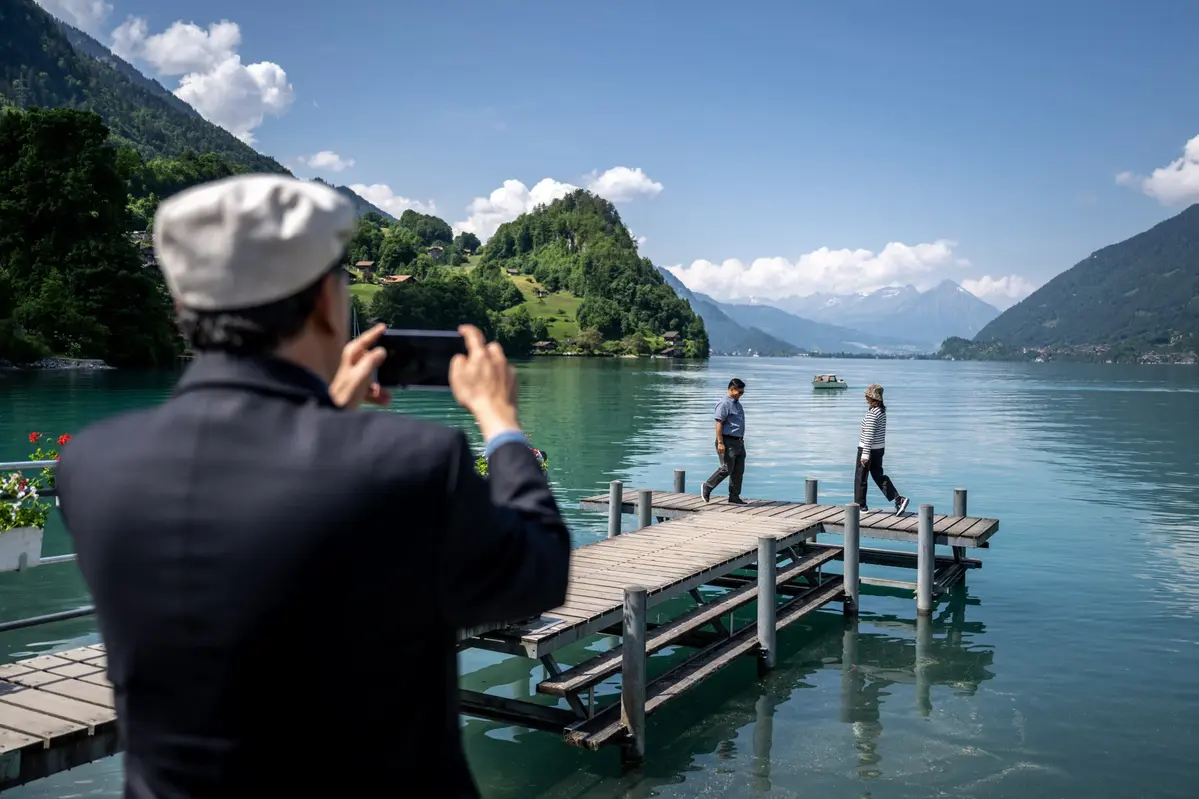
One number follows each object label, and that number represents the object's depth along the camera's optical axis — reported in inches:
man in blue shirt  714.8
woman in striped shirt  727.1
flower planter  325.7
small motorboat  4222.9
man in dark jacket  63.3
